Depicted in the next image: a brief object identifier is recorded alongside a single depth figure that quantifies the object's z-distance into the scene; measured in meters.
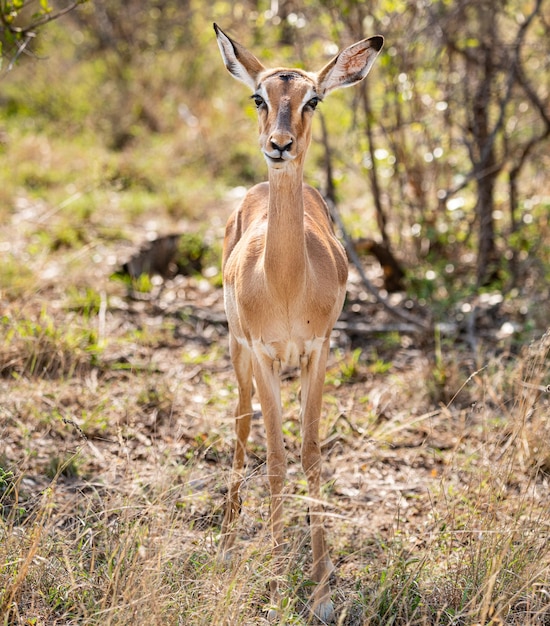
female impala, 6.58
